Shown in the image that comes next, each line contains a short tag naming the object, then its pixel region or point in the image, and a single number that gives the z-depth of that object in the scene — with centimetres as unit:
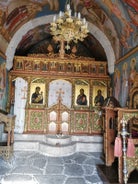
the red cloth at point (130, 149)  370
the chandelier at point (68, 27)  380
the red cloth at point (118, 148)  387
